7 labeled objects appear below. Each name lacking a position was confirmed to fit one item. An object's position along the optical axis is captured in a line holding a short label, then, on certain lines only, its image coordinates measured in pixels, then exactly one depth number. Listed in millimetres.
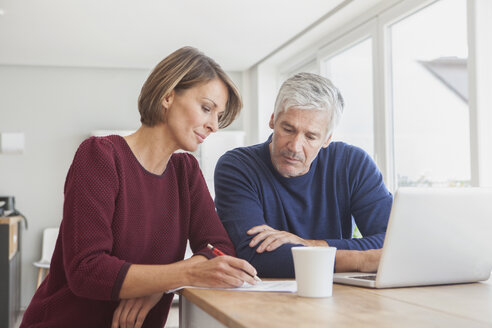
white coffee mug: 1143
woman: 1305
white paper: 1242
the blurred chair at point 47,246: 5648
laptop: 1253
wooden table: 933
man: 1753
